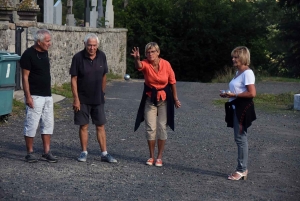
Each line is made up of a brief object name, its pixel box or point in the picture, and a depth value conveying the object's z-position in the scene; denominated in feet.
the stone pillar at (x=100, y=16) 102.53
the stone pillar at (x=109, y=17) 102.63
